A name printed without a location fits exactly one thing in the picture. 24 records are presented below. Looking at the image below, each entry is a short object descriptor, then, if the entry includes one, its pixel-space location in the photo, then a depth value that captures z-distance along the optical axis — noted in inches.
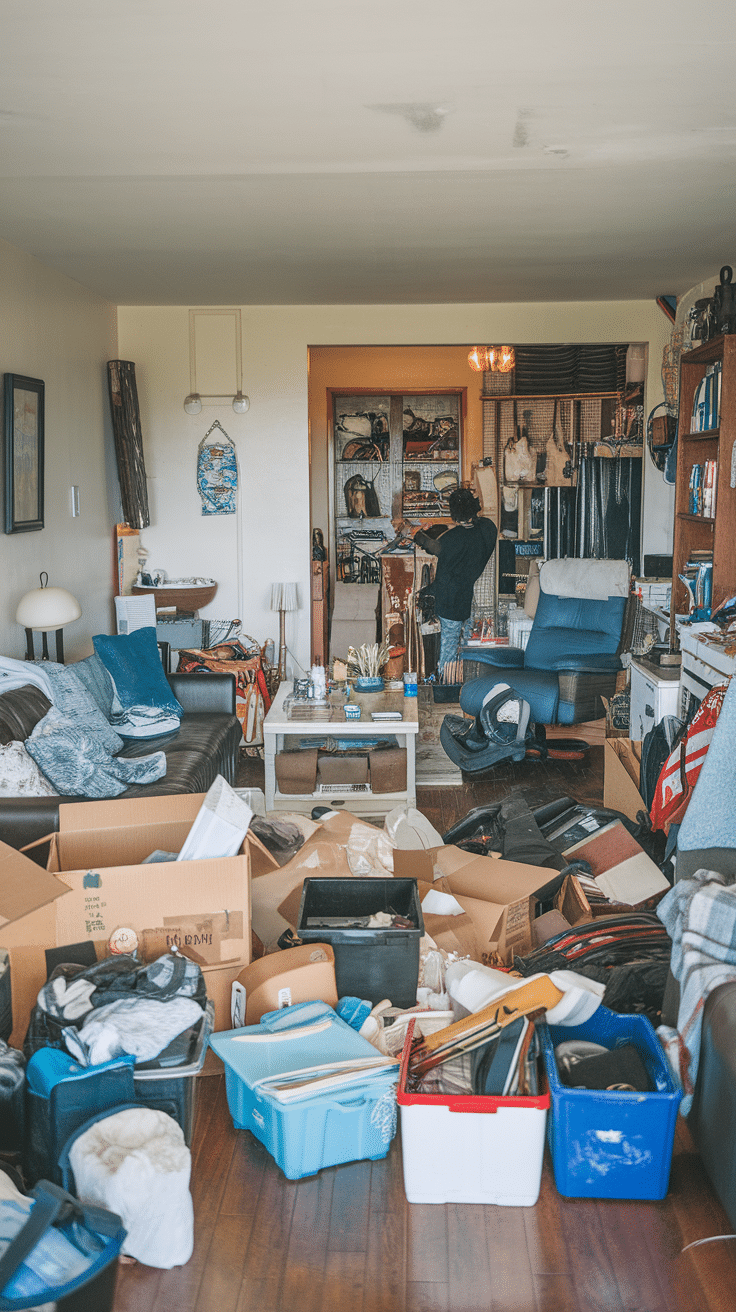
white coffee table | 194.7
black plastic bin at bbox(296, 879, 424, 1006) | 97.1
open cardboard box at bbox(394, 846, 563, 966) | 114.7
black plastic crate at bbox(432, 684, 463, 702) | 310.8
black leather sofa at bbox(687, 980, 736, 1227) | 75.6
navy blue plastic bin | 77.9
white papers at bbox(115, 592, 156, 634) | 259.4
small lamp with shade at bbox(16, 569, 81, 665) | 190.9
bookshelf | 177.2
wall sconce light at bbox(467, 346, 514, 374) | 300.0
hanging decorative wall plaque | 291.9
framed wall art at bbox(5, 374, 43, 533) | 198.7
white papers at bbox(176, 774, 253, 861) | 100.5
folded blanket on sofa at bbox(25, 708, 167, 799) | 144.0
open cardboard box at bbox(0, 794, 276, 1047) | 94.2
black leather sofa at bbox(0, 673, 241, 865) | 122.6
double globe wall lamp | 285.7
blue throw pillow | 190.7
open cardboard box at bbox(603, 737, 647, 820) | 173.0
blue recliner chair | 231.3
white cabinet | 176.4
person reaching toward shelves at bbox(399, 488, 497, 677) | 291.0
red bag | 134.3
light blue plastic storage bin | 82.7
